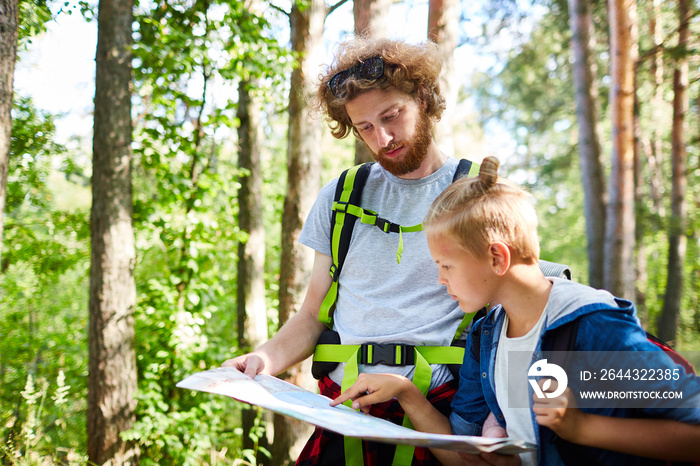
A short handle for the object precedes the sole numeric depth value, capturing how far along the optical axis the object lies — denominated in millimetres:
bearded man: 1742
